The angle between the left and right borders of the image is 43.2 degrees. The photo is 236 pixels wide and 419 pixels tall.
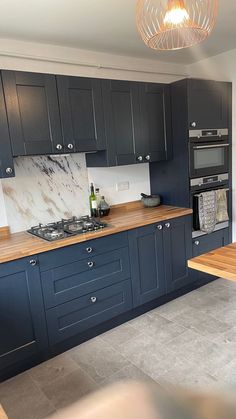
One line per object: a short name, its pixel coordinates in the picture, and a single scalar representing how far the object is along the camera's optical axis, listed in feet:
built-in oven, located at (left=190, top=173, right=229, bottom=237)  9.68
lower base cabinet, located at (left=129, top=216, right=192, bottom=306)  8.59
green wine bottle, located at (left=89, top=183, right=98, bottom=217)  9.48
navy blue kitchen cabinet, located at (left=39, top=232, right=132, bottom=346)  7.11
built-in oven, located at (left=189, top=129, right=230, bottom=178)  9.48
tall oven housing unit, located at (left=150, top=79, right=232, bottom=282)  9.39
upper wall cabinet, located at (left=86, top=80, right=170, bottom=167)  8.59
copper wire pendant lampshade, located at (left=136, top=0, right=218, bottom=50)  3.96
